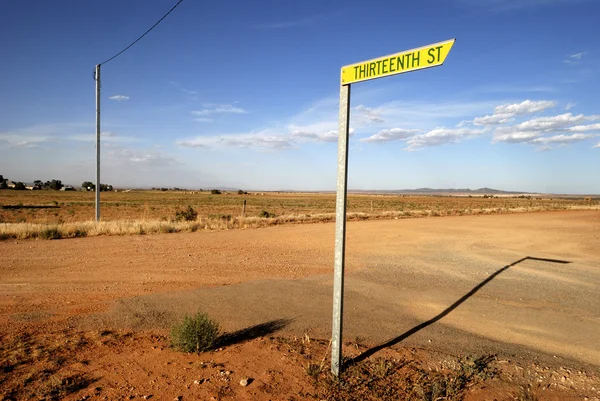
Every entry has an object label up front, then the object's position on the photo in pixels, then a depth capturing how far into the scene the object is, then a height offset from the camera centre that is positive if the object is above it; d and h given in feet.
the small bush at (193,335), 15.38 -6.08
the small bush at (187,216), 79.14 -6.42
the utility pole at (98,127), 62.86 +9.24
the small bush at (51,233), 47.96 -6.51
